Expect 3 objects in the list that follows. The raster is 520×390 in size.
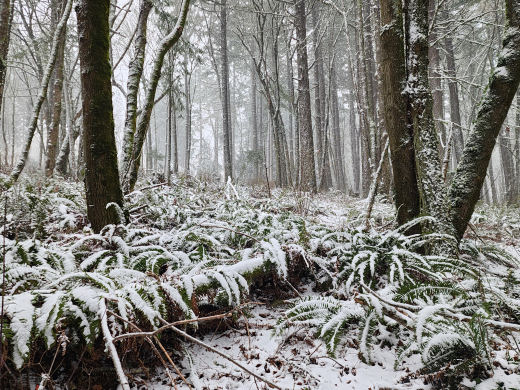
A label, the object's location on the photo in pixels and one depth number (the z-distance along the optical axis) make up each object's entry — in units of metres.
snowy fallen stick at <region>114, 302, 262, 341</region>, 1.16
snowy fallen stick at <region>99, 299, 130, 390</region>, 0.95
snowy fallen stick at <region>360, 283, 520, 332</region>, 1.38
